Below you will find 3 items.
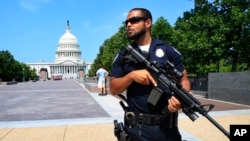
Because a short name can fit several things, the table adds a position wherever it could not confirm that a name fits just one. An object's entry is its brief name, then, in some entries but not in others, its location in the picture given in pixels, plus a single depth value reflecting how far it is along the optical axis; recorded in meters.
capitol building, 101.37
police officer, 1.95
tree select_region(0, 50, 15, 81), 42.92
